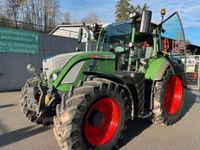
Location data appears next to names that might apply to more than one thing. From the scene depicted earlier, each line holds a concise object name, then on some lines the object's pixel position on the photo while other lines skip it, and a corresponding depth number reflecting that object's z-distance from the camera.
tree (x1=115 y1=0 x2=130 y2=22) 36.20
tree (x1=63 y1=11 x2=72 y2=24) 37.30
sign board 7.30
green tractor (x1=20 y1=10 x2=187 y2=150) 2.62
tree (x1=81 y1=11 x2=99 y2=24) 43.87
